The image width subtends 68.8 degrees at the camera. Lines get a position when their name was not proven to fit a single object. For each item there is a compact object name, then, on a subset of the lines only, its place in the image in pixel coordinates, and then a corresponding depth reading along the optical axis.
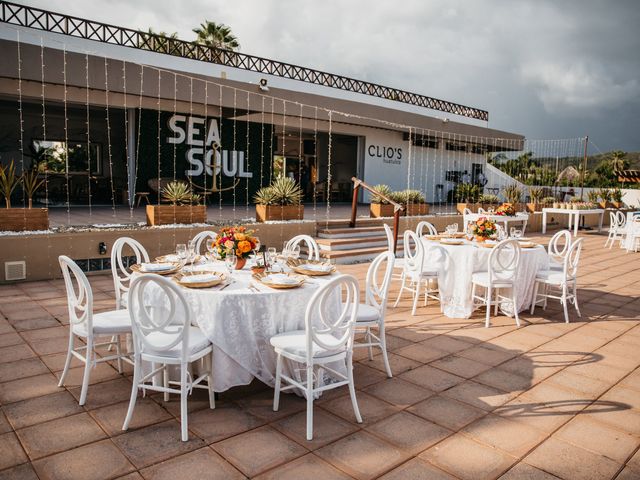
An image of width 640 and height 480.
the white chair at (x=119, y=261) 3.66
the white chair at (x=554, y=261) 5.42
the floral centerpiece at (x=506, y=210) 8.63
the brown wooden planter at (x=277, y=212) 8.60
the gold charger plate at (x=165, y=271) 3.30
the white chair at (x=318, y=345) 2.56
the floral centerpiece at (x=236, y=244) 3.34
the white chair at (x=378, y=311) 3.35
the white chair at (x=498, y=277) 4.71
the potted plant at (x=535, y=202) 14.80
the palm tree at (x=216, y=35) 19.47
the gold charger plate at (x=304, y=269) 3.34
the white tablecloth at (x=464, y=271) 5.05
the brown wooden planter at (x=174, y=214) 7.41
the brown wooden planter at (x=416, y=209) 11.35
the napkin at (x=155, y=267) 3.32
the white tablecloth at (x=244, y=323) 2.86
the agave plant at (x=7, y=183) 6.12
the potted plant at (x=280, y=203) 8.62
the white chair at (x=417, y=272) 5.11
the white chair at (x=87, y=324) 2.86
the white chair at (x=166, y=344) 2.53
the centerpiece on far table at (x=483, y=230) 5.44
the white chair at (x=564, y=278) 4.96
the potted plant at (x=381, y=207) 10.77
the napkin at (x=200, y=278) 2.99
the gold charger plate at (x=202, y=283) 2.94
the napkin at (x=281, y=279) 3.04
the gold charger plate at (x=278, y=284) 2.96
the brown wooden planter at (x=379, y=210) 10.76
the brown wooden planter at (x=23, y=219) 6.14
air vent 5.90
